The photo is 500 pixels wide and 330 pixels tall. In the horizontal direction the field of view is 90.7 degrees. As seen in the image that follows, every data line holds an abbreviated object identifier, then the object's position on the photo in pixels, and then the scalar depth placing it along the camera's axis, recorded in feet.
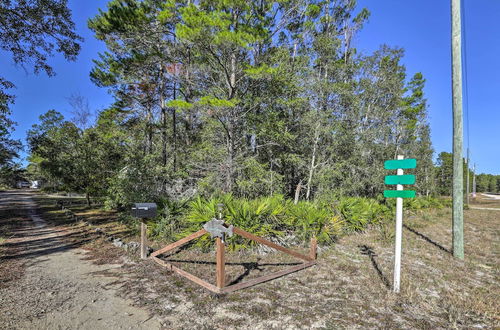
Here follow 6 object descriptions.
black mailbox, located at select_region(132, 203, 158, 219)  17.72
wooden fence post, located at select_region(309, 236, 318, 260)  18.15
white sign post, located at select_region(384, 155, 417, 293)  12.08
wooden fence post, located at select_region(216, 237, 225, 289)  12.04
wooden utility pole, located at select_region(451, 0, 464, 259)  19.77
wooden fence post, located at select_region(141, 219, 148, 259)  18.17
